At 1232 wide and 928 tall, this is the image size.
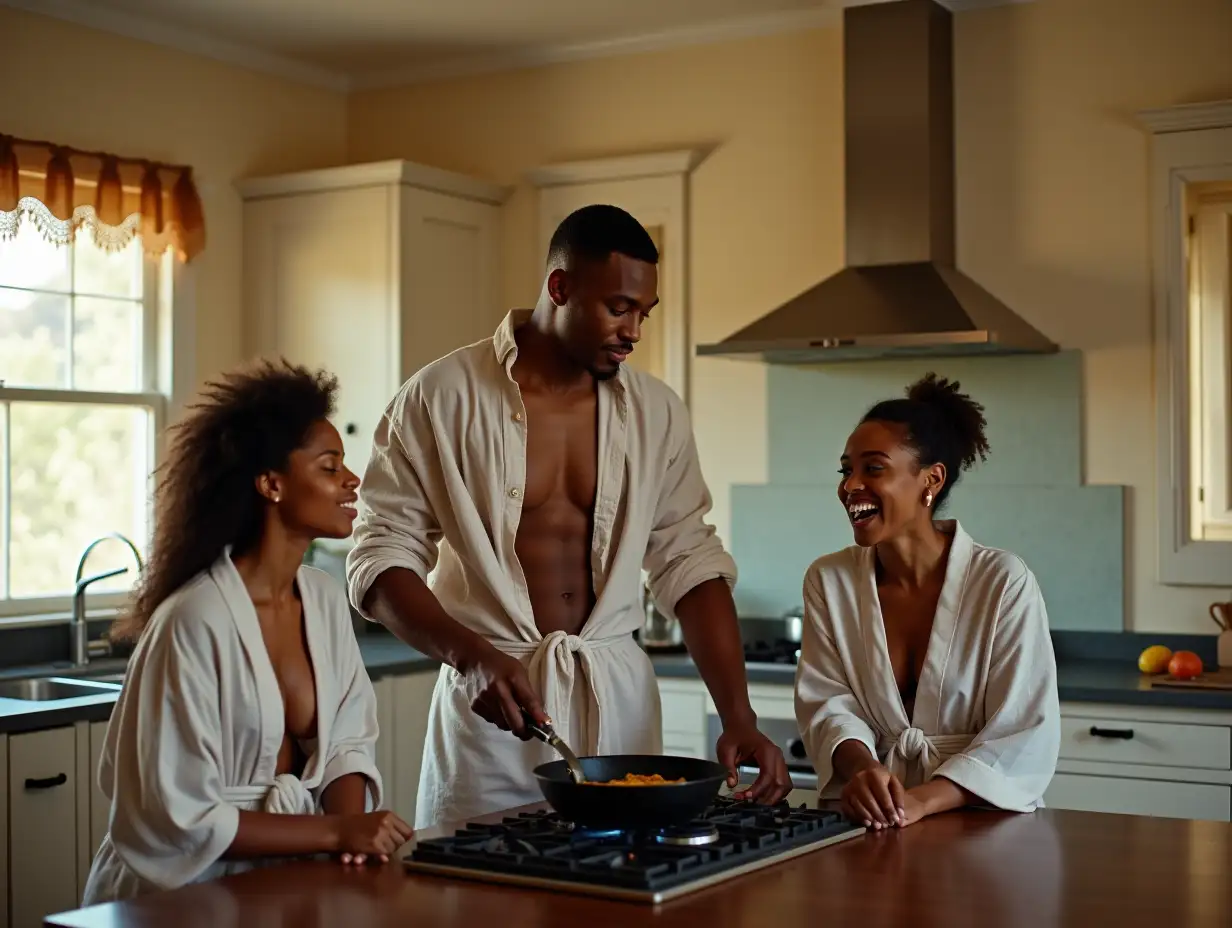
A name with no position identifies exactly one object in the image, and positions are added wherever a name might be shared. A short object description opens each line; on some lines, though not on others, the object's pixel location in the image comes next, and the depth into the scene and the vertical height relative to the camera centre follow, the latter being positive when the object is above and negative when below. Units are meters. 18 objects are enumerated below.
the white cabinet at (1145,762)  3.72 -0.64
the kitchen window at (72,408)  4.47 +0.27
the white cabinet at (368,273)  4.86 +0.72
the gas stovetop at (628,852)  1.80 -0.43
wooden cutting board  3.78 -0.45
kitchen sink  3.96 -0.49
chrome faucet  4.26 -0.34
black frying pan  1.94 -0.38
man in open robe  2.58 -0.06
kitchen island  1.70 -0.46
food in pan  1.98 -0.38
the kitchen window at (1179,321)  4.19 +0.47
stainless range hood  4.24 +0.82
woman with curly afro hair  2.05 -0.25
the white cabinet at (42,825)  3.41 -0.73
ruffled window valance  4.34 +0.87
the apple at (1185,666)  3.92 -0.42
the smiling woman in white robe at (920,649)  2.42 -0.25
